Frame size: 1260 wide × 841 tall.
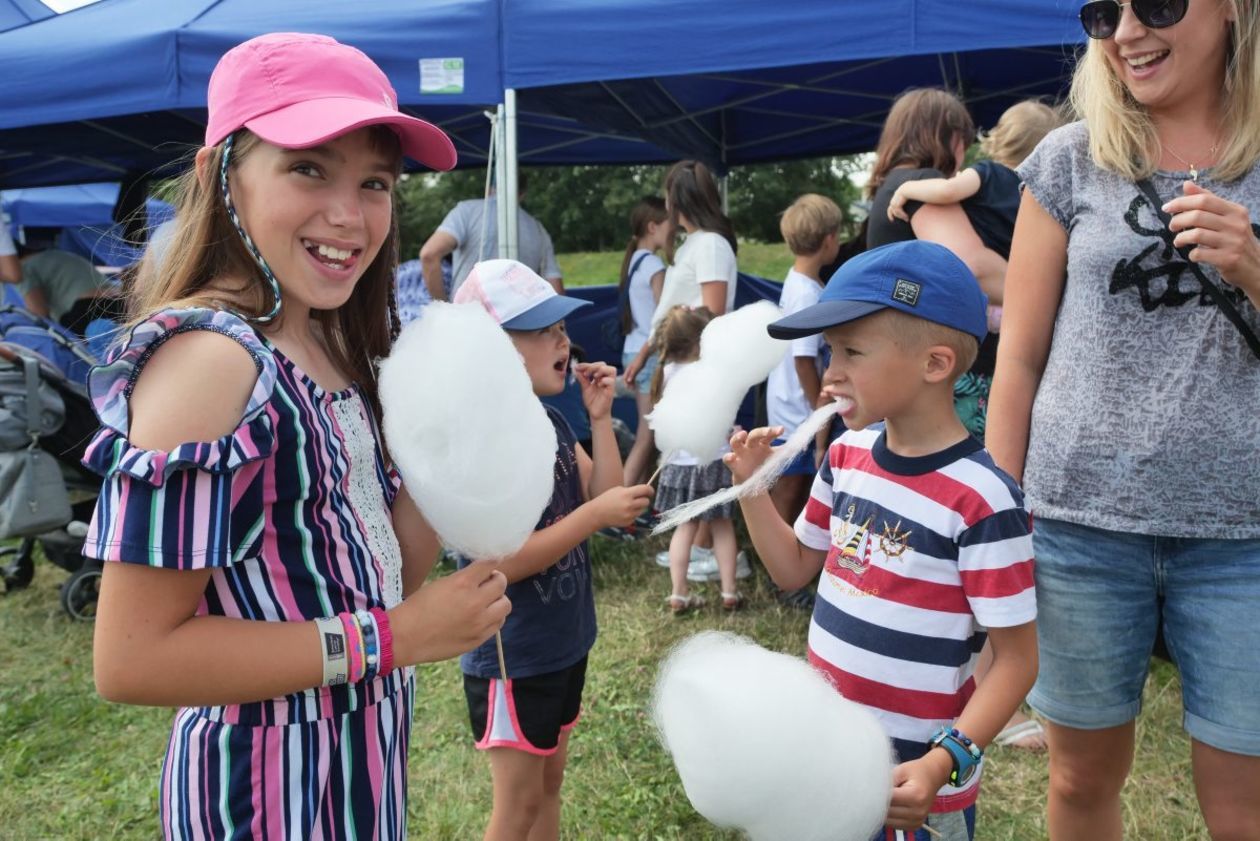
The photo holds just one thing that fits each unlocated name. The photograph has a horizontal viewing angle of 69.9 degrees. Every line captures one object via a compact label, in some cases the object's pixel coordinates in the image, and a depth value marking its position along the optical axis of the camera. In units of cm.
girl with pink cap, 93
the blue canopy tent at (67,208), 1064
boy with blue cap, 131
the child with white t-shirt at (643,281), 432
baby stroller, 358
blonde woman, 138
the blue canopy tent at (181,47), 367
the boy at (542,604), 171
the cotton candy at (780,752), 115
